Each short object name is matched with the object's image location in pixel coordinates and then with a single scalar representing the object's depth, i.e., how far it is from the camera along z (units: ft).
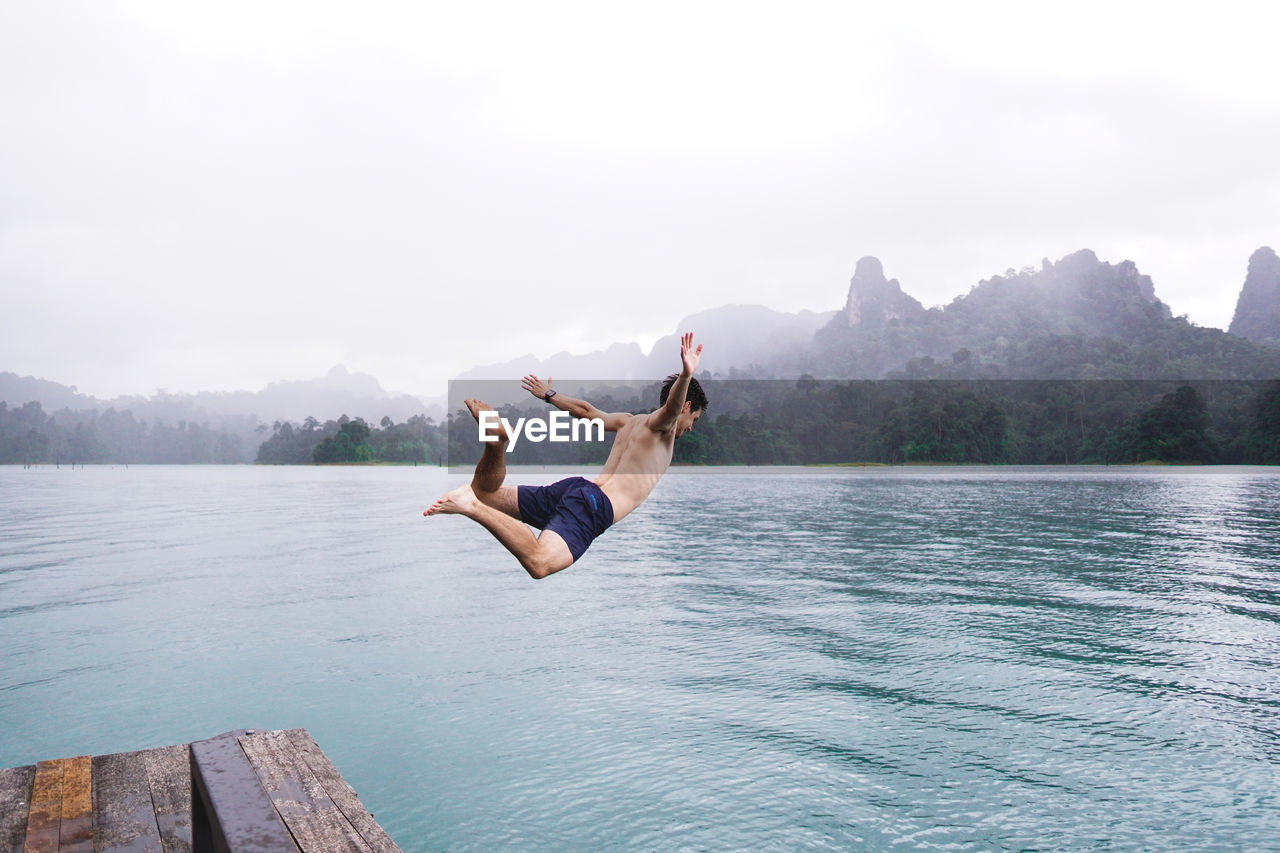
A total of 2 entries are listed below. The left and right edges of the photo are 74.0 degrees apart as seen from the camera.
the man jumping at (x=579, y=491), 15.90
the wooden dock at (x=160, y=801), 16.10
